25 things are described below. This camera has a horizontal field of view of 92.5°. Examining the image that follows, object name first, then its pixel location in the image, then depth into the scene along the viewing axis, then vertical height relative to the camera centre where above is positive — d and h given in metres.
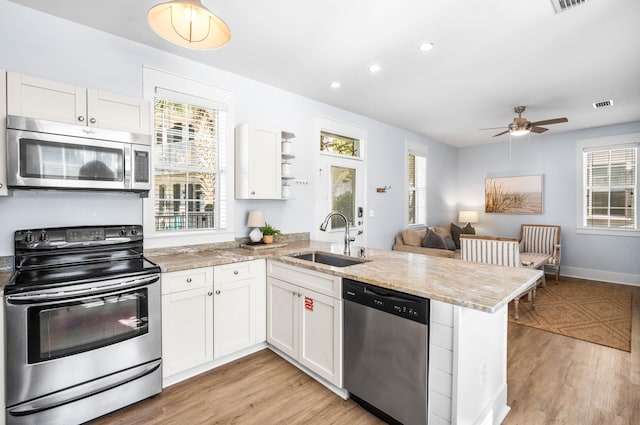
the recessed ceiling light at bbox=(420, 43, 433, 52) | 2.65 +1.42
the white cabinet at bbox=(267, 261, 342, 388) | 2.14 -0.86
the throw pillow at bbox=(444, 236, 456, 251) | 5.53 -0.64
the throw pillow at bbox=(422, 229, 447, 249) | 5.12 -0.54
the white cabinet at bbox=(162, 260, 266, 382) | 2.25 -0.86
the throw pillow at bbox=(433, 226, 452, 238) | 5.98 -0.43
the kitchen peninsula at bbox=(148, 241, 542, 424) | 1.52 -0.59
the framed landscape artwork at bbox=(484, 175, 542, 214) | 6.09 +0.30
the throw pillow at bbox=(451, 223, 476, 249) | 6.20 -0.45
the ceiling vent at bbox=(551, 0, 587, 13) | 2.08 +1.41
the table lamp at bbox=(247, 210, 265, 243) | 3.20 -0.15
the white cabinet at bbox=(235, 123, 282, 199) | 3.12 +0.48
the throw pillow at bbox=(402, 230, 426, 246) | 5.31 -0.50
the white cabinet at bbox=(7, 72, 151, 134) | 1.92 +0.71
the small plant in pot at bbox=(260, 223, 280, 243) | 3.30 -0.27
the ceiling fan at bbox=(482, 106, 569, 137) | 4.12 +1.15
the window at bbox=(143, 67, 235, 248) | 2.77 +0.45
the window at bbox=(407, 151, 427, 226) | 5.93 +0.41
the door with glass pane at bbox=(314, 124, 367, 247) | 4.20 +0.33
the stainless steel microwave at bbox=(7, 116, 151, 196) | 1.89 +0.34
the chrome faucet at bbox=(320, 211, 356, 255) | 2.61 -0.27
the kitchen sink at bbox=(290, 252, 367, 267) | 2.57 -0.46
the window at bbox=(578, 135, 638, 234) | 5.22 +0.44
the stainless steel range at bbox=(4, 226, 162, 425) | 1.68 -0.74
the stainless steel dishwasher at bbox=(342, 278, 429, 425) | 1.64 -0.84
